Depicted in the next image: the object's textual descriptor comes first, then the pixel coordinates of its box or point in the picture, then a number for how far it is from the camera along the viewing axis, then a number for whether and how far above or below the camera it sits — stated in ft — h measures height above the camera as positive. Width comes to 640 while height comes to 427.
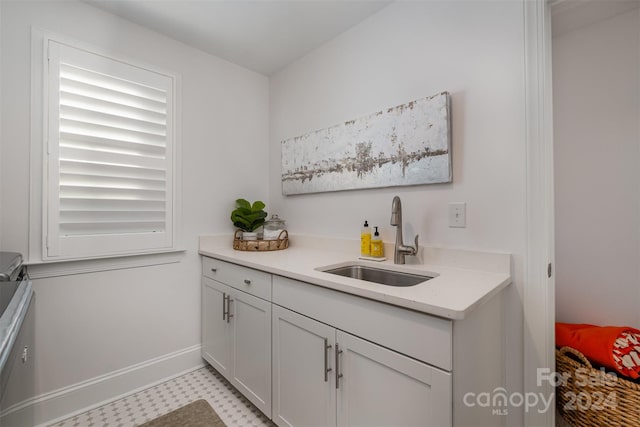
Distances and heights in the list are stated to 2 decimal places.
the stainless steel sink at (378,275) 4.75 -1.05
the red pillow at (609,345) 4.10 -1.99
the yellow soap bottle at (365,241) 5.64 -0.49
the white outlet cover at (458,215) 4.73 +0.02
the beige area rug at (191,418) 5.08 -3.68
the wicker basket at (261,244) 6.89 -0.68
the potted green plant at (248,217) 7.42 -0.03
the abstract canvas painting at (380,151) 4.92 +1.34
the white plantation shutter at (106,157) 5.29 +1.20
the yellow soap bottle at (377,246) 5.49 -0.58
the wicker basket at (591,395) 3.81 -2.50
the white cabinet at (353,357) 3.00 -1.85
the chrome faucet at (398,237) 4.96 -0.37
